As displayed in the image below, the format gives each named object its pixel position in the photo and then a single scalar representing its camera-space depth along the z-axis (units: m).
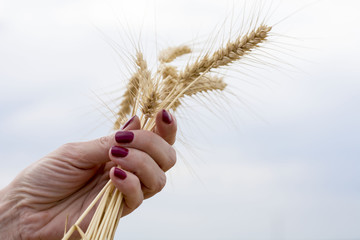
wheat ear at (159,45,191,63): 0.53
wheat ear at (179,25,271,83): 0.48
